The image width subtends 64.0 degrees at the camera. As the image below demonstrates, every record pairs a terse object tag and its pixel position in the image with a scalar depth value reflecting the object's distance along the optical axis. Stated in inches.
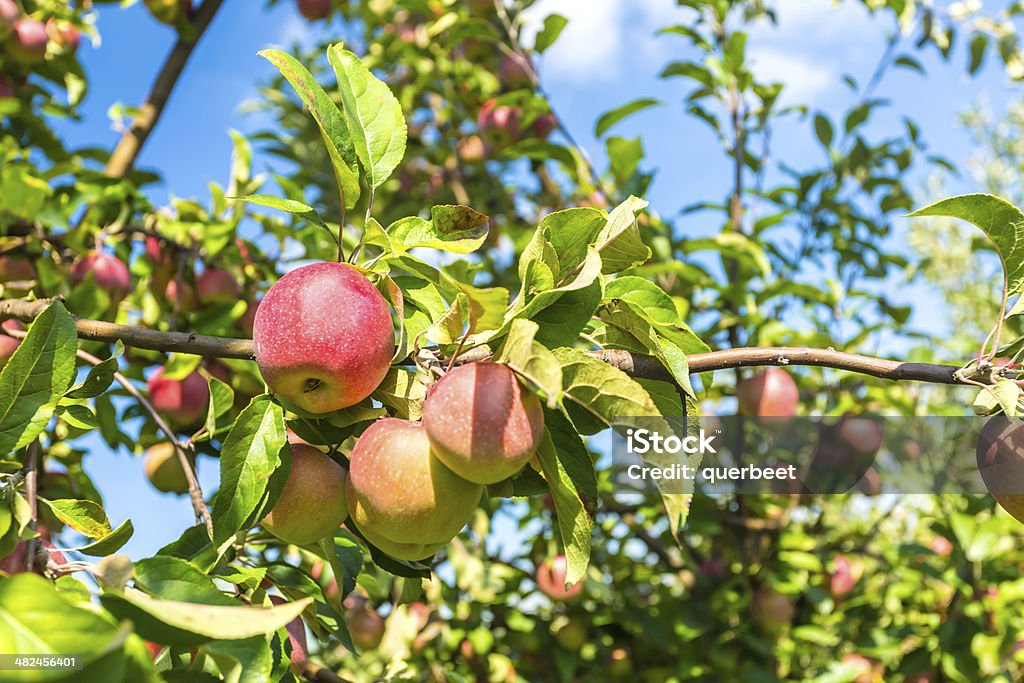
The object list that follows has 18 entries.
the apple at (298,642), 38.1
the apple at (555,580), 94.2
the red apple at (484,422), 26.0
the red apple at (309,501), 31.6
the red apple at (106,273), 64.8
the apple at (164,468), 62.7
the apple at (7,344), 45.8
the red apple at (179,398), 64.7
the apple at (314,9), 127.6
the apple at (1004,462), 33.1
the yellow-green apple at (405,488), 28.2
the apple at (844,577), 99.2
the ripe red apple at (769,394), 80.2
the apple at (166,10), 87.7
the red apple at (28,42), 89.0
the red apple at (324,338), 29.2
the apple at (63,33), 94.0
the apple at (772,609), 89.1
